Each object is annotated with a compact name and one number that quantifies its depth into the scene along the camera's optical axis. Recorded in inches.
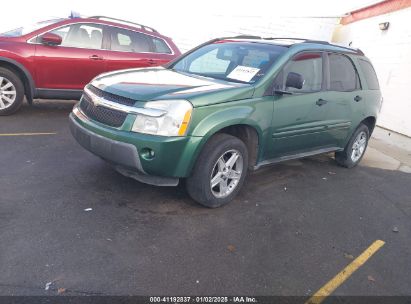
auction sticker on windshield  158.1
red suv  240.1
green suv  130.5
